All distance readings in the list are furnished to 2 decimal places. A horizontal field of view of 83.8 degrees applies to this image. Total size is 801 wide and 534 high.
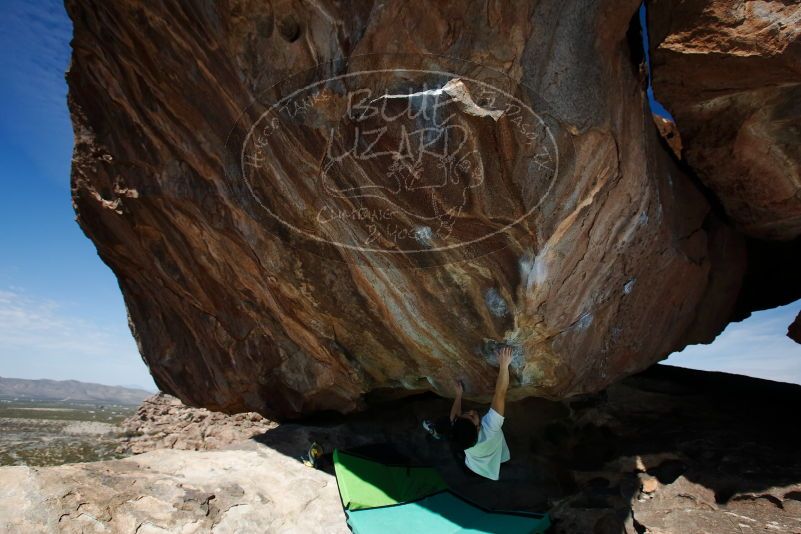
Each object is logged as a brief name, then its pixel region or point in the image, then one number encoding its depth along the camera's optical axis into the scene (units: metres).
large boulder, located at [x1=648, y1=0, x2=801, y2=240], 3.87
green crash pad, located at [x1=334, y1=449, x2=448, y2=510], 5.52
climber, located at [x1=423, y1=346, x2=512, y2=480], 5.10
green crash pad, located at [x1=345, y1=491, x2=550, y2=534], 5.11
